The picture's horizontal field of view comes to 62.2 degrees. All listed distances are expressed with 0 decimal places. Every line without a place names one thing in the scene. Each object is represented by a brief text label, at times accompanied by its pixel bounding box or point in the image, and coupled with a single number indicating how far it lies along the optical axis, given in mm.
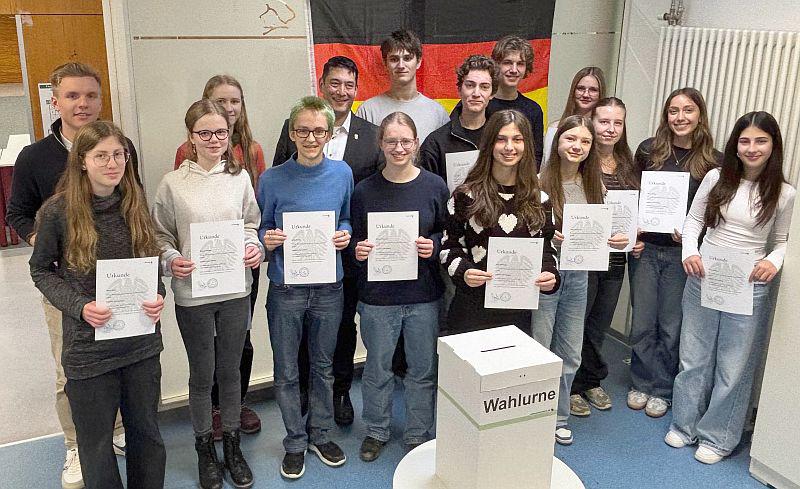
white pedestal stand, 1737
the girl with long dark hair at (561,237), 2924
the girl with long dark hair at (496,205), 2732
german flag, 3516
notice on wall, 6512
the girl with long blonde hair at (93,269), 2236
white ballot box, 1550
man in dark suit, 3074
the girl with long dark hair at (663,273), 3256
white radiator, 3426
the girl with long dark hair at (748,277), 2855
